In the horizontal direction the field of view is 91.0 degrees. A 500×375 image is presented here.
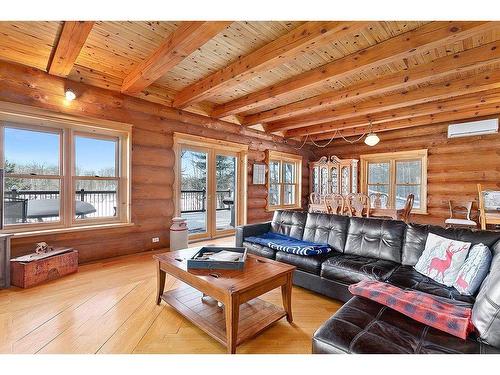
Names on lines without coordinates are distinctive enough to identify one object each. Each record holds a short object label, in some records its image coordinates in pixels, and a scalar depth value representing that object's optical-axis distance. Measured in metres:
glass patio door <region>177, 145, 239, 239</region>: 4.64
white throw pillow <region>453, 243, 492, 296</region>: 1.76
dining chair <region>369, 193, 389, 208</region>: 4.93
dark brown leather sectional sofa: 1.24
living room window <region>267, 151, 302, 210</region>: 6.28
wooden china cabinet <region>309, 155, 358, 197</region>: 6.43
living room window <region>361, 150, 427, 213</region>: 5.86
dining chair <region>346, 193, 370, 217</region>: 4.63
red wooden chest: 2.62
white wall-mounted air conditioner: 4.79
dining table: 4.40
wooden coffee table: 1.63
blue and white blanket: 2.69
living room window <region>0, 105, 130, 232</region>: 3.05
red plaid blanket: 1.32
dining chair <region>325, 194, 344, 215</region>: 5.02
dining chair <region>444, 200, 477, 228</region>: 4.64
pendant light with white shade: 4.87
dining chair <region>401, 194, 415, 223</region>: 4.50
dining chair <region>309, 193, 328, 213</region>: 5.26
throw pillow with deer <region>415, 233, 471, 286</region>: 1.95
